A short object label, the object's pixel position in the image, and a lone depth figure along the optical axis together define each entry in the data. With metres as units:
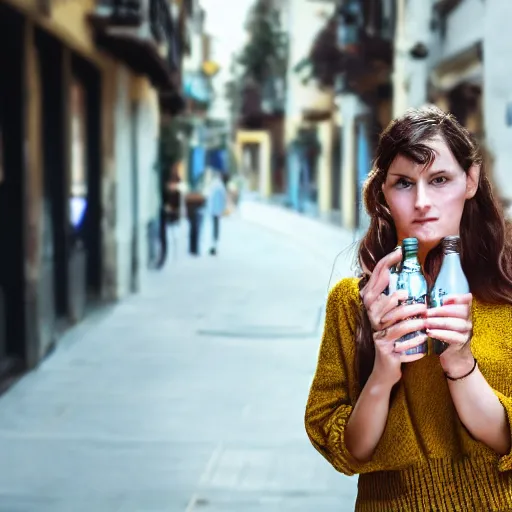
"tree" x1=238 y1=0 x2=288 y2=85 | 44.19
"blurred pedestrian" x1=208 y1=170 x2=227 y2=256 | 22.56
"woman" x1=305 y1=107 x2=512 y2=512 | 1.96
